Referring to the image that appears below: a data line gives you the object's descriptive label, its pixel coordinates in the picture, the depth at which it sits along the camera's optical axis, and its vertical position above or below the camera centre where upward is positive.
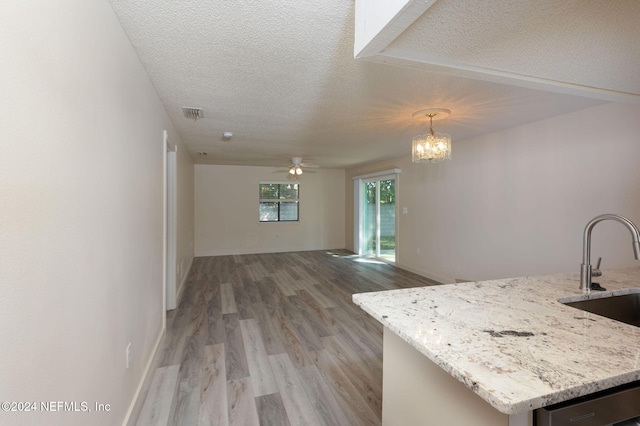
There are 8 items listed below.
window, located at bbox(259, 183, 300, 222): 7.39 +0.26
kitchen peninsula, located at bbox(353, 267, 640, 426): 0.67 -0.41
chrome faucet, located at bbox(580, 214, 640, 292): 1.10 -0.15
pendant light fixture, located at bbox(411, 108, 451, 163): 2.78 +0.68
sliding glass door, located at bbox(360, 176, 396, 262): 6.09 -0.16
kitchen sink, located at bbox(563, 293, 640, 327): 1.34 -0.49
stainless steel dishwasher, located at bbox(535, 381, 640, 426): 0.69 -0.53
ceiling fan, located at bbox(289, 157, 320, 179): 5.42 +0.95
